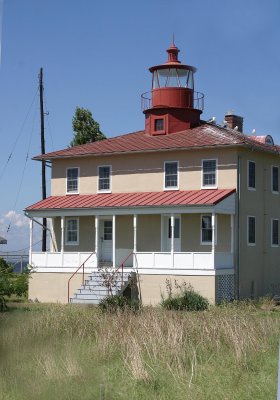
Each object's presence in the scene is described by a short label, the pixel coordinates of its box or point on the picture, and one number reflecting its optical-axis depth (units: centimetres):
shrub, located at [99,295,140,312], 2139
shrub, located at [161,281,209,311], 2646
